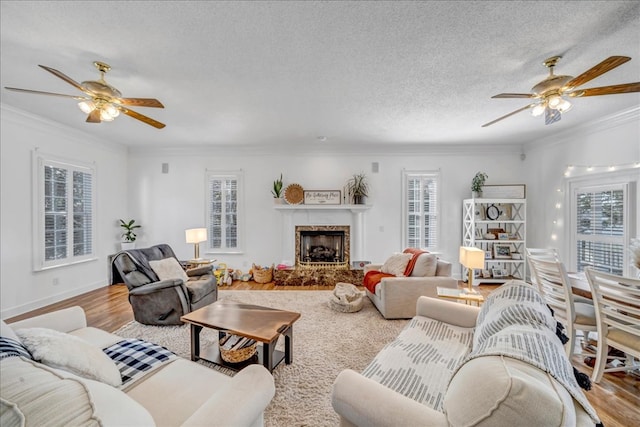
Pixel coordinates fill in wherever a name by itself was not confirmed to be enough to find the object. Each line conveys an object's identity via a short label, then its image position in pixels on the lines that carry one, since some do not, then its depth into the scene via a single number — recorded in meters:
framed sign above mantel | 5.44
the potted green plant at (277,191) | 5.30
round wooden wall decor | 5.38
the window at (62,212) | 3.83
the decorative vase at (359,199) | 5.29
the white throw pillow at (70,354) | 1.12
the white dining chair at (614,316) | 1.88
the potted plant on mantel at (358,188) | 5.30
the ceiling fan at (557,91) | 2.11
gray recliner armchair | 3.04
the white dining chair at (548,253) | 3.38
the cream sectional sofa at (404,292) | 3.26
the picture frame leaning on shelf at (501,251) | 5.07
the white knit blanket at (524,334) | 0.92
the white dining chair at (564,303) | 2.30
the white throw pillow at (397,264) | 3.71
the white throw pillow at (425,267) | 3.44
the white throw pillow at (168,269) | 3.38
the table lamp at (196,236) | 4.48
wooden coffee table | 2.06
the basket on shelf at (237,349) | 2.12
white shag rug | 1.81
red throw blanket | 3.54
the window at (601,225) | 3.45
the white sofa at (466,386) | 0.78
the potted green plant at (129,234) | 5.23
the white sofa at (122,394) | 0.64
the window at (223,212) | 5.55
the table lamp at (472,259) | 2.73
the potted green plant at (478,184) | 5.04
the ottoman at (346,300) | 3.48
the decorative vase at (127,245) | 5.30
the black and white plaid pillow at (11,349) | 0.93
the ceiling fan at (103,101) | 2.31
